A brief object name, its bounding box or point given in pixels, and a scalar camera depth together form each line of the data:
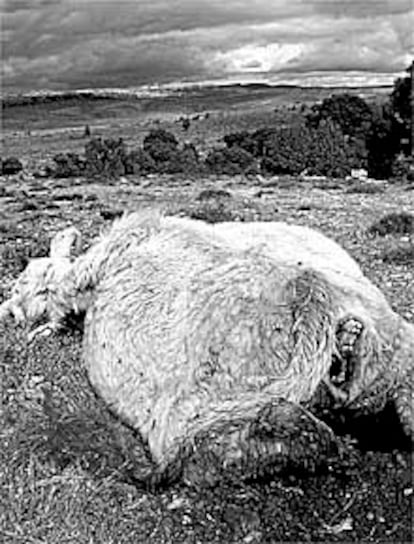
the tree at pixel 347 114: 61.34
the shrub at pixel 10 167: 48.34
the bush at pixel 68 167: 41.91
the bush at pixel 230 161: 44.12
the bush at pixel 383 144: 44.59
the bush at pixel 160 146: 49.53
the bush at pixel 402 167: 36.58
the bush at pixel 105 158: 42.50
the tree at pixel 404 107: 42.16
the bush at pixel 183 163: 43.12
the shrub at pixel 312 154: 48.08
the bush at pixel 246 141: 61.67
